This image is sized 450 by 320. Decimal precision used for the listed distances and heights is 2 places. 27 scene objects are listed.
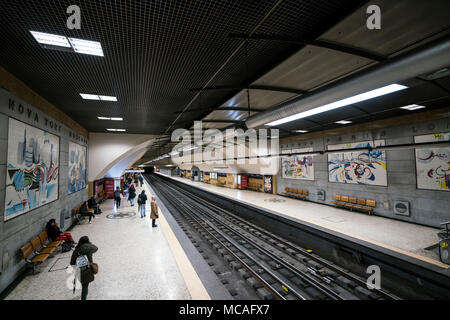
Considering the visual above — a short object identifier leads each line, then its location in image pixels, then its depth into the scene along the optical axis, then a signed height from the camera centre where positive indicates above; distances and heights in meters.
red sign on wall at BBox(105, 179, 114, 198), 15.16 -1.41
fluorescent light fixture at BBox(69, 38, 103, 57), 2.77 +1.77
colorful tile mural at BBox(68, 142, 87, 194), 7.85 +0.08
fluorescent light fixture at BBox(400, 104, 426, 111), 6.55 +2.02
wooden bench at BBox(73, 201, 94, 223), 8.28 -1.86
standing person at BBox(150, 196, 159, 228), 7.55 -1.62
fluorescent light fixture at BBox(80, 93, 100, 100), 5.07 +1.88
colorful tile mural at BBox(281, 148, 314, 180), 12.53 +0.06
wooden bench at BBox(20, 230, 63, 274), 4.39 -1.95
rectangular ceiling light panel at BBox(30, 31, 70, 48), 2.59 +1.75
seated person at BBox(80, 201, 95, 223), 8.32 -1.73
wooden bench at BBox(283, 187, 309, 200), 12.95 -1.70
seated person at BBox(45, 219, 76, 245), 5.57 -1.77
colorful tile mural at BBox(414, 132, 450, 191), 7.02 +0.03
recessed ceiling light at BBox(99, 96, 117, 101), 5.23 +1.88
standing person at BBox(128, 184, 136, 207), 11.71 -1.45
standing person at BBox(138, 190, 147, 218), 9.11 -1.49
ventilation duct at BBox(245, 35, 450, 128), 1.75 +0.99
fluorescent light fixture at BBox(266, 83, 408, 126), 3.06 +1.08
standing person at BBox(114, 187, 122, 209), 10.74 -1.47
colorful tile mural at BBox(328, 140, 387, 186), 9.01 +0.06
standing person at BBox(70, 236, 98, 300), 3.11 -1.40
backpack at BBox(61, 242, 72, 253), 5.46 -2.09
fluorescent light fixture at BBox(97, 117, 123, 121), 7.68 +1.96
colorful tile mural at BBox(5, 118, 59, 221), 4.01 +0.02
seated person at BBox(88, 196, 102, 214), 9.60 -1.66
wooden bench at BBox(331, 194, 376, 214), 9.29 -1.77
